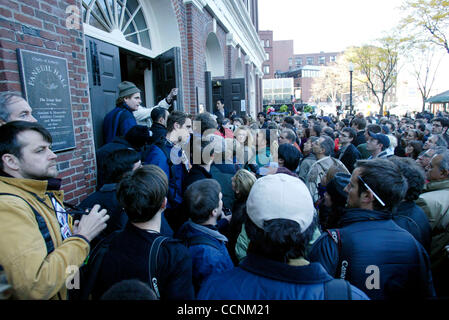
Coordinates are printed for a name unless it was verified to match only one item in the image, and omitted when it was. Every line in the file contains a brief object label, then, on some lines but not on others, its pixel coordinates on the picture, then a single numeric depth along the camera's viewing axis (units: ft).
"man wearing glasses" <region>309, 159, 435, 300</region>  5.62
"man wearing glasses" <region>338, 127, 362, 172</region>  16.31
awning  72.62
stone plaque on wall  9.09
